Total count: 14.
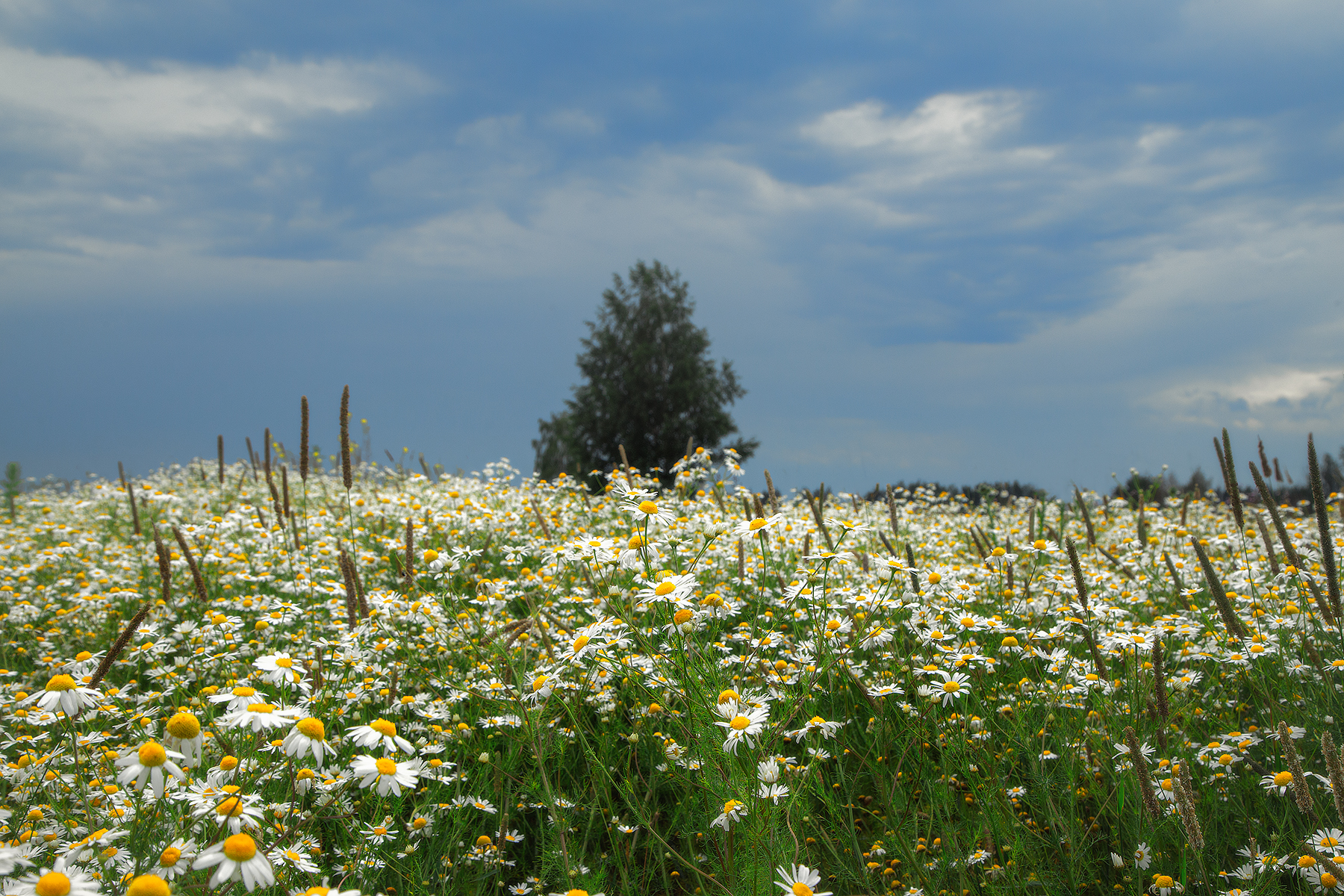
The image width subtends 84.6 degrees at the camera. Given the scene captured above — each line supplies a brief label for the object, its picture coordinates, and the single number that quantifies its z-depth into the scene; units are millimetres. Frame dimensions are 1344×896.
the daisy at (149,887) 1681
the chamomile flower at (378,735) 2375
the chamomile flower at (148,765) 2156
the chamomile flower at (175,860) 2096
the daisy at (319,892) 2041
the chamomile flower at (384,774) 2264
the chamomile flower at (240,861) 1811
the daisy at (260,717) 2238
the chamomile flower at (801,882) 2307
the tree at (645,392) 43000
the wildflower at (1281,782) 3240
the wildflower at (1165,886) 2787
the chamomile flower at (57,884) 1789
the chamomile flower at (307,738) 2227
